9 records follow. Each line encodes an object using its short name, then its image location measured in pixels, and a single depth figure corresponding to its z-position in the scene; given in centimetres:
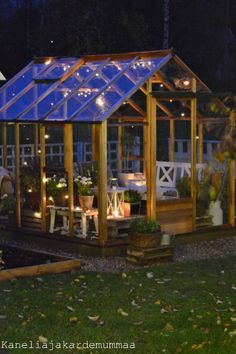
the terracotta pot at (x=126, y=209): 1138
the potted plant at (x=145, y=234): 1000
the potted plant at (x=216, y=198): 1214
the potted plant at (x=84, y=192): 1109
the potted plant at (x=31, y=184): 1162
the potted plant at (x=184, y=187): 1192
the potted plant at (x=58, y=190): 1125
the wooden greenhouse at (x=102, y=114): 1072
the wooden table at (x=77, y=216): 1094
